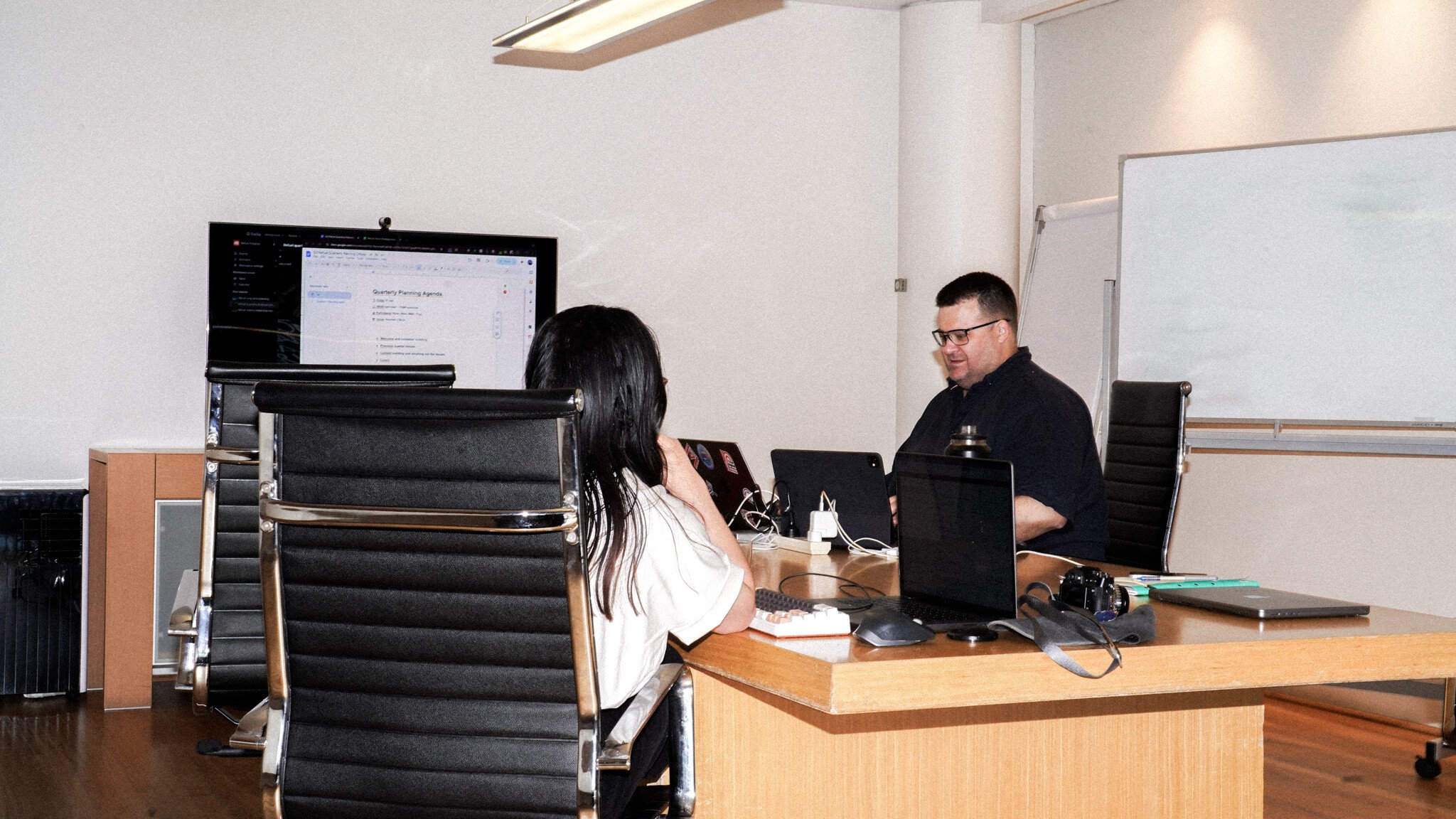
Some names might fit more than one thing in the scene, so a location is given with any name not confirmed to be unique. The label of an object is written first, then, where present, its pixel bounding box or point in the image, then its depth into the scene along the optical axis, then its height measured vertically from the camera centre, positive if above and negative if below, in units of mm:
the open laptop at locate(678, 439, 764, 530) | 3295 -176
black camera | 1947 -281
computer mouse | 1760 -312
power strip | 2943 -324
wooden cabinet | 4246 -535
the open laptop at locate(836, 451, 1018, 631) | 1889 -205
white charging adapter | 3002 -276
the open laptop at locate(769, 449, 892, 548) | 2928 -183
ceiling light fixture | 3668 +1218
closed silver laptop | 2016 -310
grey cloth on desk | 1774 -309
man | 3084 -8
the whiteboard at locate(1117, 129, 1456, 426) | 3865 +479
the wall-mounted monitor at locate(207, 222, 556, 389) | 4742 +431
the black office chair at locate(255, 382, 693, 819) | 1587 -268
